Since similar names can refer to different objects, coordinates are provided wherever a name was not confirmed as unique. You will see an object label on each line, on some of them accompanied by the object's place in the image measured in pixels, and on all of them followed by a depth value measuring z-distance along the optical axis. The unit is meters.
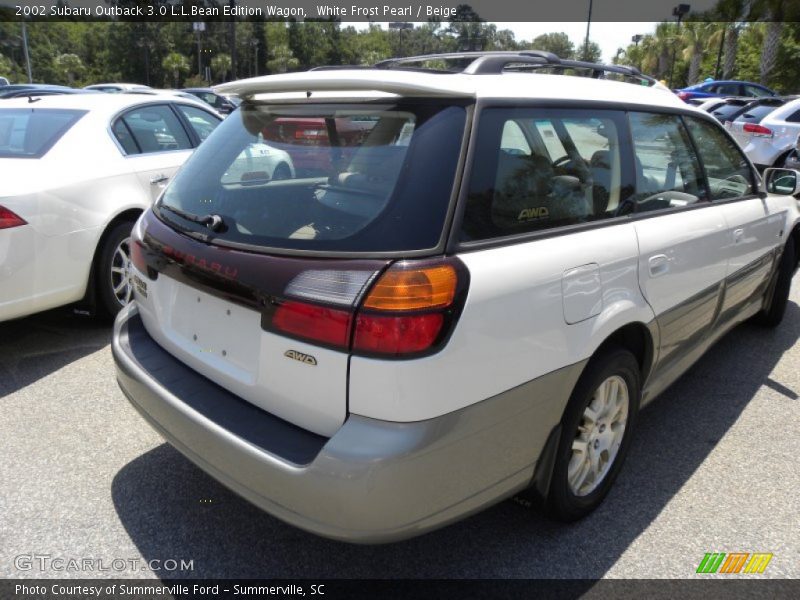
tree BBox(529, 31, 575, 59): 95.69
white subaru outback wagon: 1.82
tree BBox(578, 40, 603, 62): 86.05
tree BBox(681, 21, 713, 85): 42.53
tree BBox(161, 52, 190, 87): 72.38
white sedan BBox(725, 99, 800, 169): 11.00
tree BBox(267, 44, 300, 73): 85.00
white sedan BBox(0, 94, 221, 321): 3.80
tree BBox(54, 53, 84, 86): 72.38
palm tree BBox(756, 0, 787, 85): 27.31
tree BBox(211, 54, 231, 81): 82.88
